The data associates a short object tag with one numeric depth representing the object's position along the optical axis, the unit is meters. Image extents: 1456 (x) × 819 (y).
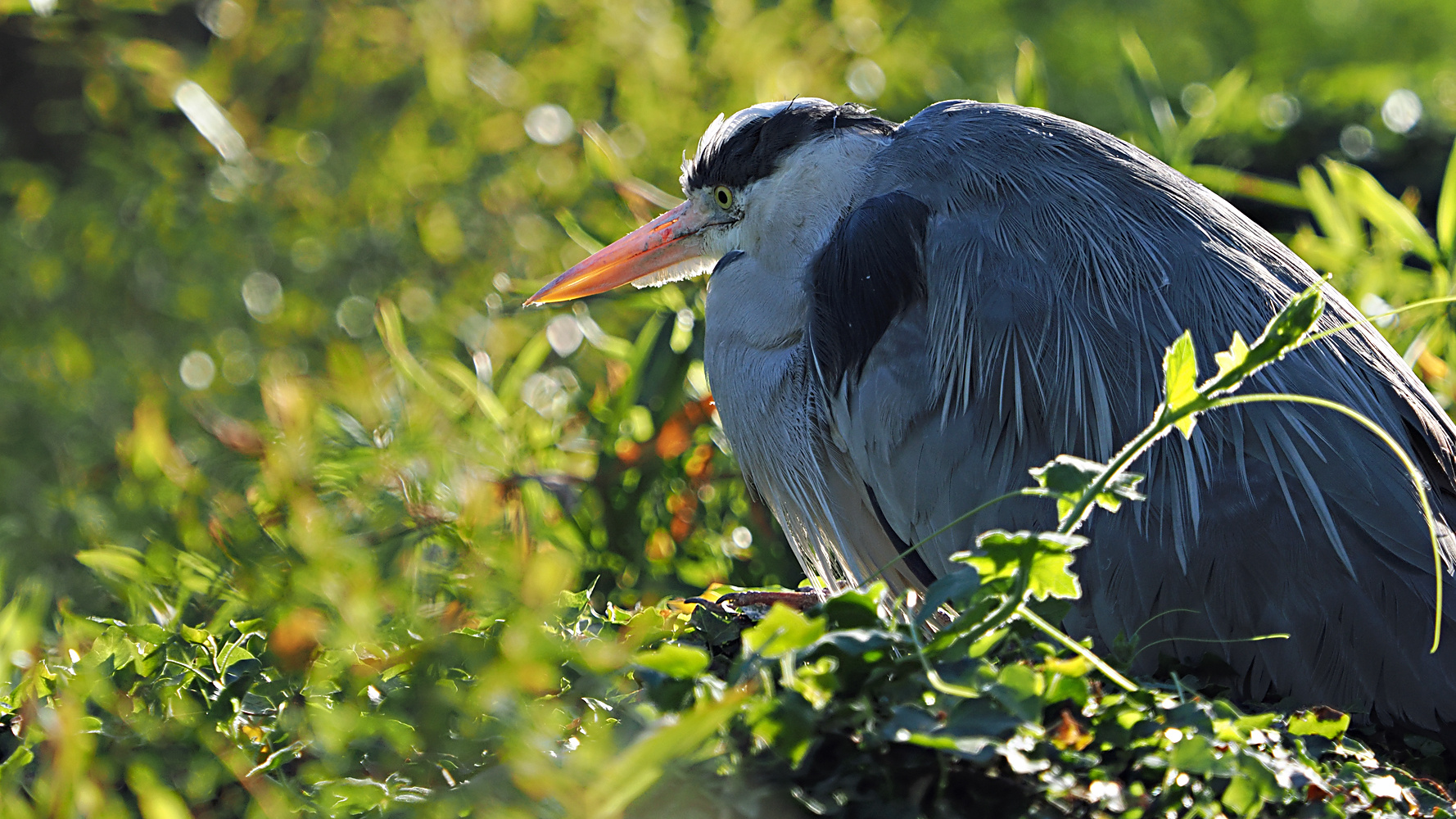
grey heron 13.64
